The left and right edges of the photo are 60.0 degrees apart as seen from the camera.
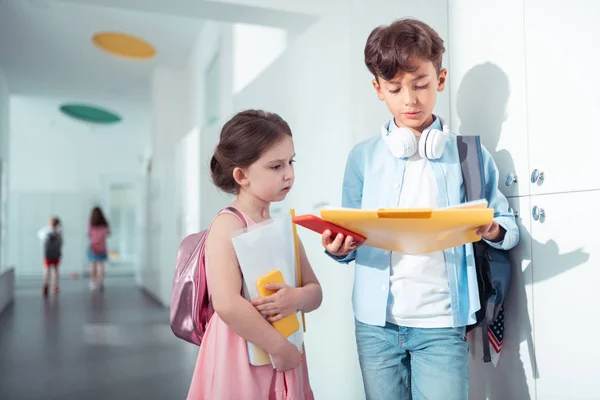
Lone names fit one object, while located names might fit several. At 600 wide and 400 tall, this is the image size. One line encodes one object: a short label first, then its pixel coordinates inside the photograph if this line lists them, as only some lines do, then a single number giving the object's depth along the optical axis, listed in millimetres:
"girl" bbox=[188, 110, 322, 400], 1221
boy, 1398
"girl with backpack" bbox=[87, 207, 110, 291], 9297
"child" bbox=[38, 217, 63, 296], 8492
